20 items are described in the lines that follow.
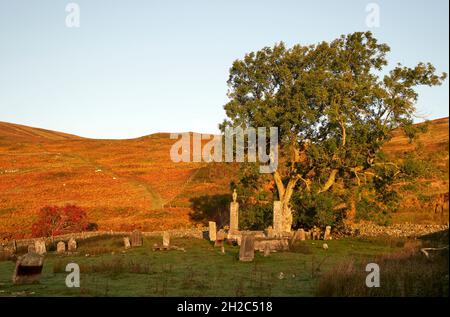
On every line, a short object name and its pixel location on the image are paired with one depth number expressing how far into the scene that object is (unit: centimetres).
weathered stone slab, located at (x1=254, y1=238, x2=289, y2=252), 2686
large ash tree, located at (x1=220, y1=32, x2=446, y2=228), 3369
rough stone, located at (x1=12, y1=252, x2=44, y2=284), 1683
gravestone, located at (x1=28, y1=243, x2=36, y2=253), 2817
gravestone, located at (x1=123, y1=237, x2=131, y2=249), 3027
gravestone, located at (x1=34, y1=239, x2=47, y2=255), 2847
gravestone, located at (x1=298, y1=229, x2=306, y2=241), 3153
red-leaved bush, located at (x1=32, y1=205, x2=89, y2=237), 4478
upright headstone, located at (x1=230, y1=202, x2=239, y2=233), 3475
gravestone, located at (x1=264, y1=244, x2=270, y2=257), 2438
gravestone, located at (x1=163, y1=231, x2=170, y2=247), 2884
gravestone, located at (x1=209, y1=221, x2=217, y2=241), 3341
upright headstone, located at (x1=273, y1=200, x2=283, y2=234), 3347
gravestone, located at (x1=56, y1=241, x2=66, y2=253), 2909
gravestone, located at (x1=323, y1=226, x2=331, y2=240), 3397
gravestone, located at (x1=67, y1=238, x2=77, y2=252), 2980
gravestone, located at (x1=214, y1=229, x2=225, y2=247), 2998
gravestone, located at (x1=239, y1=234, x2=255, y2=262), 2242
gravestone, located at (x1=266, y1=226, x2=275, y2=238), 3043
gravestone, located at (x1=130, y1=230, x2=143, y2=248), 3095
